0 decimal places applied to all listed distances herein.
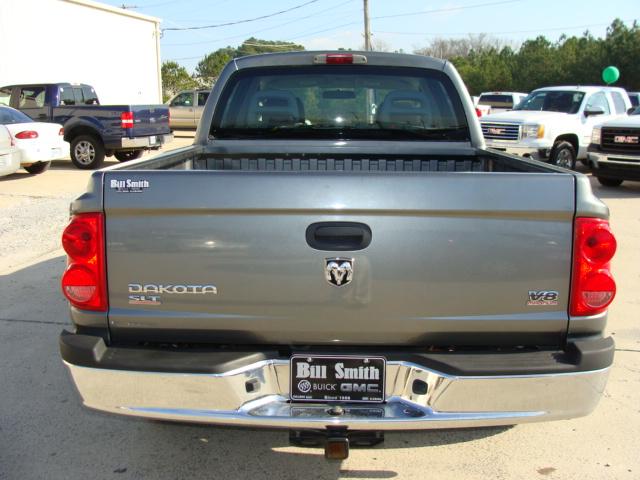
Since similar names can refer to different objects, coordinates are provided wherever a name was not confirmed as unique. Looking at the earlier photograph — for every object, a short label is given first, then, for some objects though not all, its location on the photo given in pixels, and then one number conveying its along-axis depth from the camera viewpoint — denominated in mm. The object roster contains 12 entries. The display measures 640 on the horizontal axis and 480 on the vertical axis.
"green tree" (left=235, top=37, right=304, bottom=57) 73244
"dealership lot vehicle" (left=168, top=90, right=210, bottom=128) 25641
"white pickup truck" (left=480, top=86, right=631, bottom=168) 12945
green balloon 26984
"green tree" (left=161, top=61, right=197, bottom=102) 43781
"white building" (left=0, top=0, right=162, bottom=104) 22578
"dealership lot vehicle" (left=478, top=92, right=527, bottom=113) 27812
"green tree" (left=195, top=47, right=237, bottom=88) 52875
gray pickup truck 2330
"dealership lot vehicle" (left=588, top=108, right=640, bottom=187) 11820
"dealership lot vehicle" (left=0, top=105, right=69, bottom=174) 12078
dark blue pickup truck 13719
